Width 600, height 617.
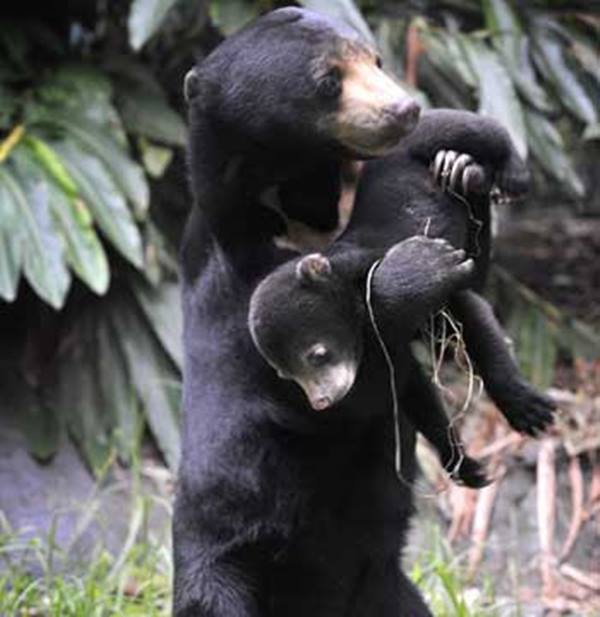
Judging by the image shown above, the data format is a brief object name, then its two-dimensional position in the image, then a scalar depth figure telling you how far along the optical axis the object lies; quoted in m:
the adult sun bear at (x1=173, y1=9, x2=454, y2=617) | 6.56
